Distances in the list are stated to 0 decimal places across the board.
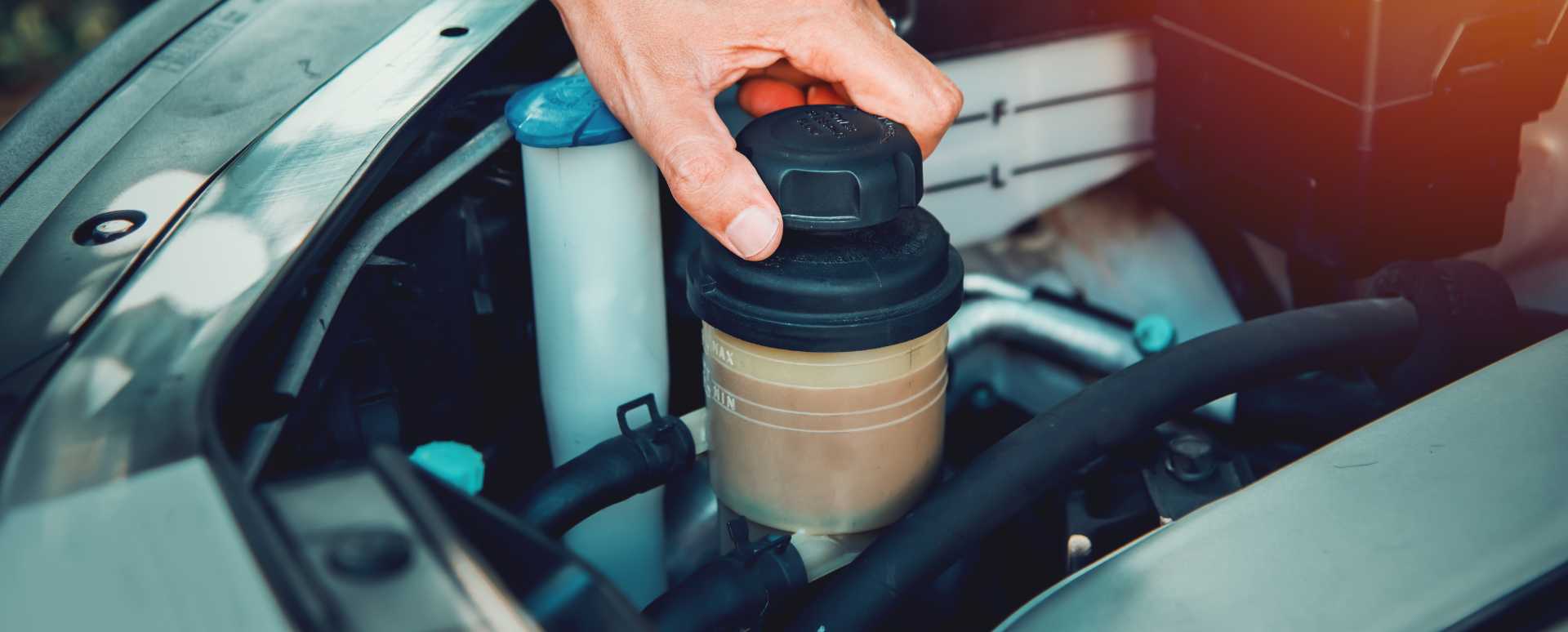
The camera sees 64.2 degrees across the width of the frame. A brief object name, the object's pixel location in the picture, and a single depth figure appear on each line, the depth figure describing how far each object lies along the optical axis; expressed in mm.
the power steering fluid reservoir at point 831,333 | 747
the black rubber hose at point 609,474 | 810
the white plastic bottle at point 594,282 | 915
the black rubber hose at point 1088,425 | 768
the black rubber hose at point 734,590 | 754
